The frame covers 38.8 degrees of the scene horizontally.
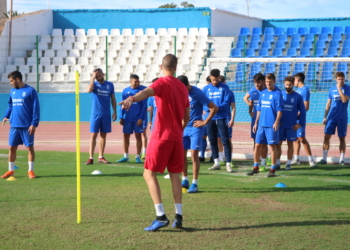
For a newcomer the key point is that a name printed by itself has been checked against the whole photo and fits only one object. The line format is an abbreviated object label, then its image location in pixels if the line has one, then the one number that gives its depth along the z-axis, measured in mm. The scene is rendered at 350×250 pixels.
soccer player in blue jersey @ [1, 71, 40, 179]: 9781
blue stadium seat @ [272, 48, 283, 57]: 27734
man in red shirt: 6031
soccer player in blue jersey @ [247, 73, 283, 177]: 10078
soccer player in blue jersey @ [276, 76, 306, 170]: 11234
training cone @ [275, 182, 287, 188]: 8945
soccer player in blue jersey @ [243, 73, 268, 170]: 11260
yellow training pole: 6035
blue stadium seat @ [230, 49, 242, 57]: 26906
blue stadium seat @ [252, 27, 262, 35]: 30134
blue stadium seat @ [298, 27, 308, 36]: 29162
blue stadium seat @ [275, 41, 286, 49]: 28233
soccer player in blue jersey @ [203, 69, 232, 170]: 10953
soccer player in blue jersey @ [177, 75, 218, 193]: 8180
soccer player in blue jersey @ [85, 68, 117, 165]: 12133
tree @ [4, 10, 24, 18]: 38969
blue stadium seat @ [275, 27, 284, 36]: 30491
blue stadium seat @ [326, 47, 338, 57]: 26688
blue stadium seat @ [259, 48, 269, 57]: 27591
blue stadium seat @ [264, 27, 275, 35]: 30408
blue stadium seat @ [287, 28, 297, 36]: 29641
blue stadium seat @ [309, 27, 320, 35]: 29448
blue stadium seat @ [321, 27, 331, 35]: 29172
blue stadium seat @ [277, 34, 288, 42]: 28700
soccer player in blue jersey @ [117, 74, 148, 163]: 12648
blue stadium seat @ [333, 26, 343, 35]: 28719
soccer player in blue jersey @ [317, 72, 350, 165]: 12125
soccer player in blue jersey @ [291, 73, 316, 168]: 11946
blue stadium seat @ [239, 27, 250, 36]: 30658
